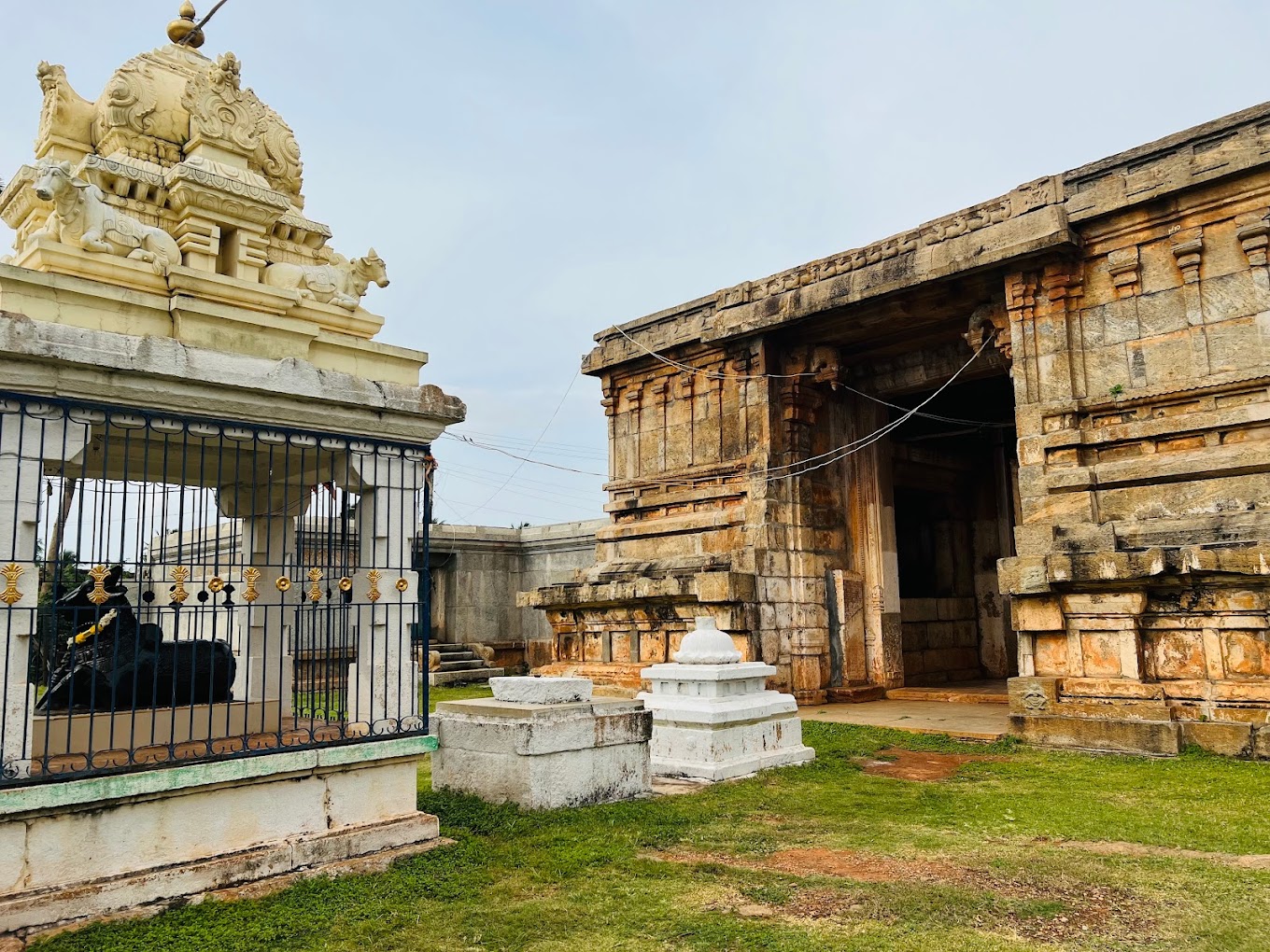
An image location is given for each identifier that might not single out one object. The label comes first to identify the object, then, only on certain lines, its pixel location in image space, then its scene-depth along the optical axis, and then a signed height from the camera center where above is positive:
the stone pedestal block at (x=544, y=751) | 6.21 -1.03
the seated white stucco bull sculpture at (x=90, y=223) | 4.74 +2.04
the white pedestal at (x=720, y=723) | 7.84 -1.08
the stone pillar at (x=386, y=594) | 5.44 +0.06
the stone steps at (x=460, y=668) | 16.95 -1.21
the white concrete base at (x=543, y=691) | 6.61 -0.63
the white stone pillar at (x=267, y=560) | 6.14 +0.33
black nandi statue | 5.19 -0.33
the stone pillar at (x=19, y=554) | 4.15 +0.27
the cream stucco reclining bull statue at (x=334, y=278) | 5.78 +2.04
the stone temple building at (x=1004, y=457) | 9.00 +1.76
